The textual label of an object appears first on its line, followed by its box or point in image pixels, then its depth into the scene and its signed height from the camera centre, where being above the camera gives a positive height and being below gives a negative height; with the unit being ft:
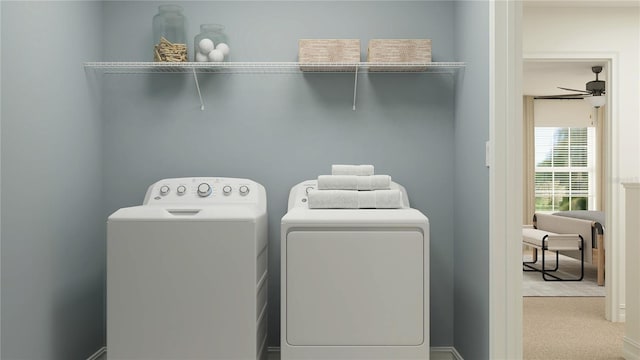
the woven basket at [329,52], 8.13 +2.12
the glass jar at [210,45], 8.36 +2.30
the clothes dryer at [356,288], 6.20 -1.35
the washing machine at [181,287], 6.35 -1.38
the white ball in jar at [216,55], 8.32 +2.11
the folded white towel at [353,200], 7.13 -0.28
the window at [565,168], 26.21 +0.69
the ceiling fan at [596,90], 18.42 +3.50
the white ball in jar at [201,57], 8.37 +2.09
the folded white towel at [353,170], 7.84 +0.17
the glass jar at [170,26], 8.51 +2.66
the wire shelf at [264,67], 8.16 +1.93
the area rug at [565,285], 14.19 -3.23
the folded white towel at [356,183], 7.49 -0.04
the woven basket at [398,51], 8.19 +2.15
